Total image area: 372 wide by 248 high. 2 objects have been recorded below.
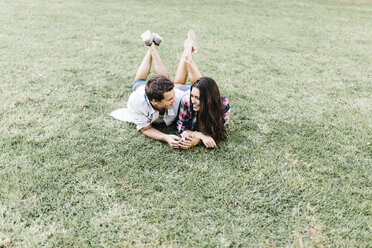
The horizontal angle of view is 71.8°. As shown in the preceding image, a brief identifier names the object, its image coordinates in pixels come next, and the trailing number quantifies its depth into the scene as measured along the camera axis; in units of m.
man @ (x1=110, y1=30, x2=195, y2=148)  2.94
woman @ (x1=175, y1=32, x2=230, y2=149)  2.95
